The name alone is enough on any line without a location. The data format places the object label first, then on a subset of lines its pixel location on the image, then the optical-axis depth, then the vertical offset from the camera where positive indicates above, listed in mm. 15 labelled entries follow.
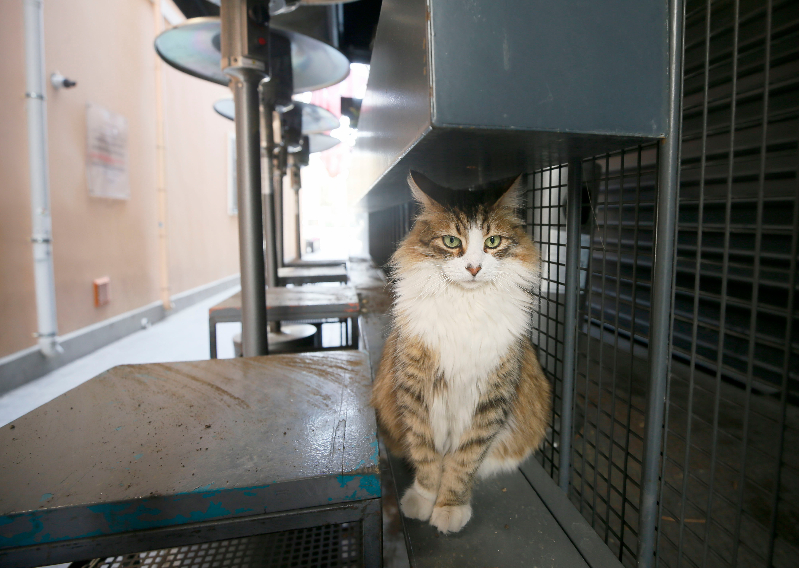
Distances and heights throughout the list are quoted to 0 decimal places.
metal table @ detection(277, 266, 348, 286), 2709 -186
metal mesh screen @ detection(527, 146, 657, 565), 750 -83
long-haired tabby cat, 748 -160
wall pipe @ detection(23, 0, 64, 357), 2150 +339
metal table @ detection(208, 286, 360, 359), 1646 -242
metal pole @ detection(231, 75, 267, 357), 1149 +127
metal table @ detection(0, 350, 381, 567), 549 -315
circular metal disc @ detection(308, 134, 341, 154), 3393 +842
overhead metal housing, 501 +213
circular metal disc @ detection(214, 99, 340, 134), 2264 +776
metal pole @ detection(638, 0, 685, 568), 635 -134
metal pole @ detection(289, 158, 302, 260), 3531 +487
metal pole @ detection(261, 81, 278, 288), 1799 +400
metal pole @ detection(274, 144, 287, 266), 2514 +393
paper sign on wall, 2783 +633
